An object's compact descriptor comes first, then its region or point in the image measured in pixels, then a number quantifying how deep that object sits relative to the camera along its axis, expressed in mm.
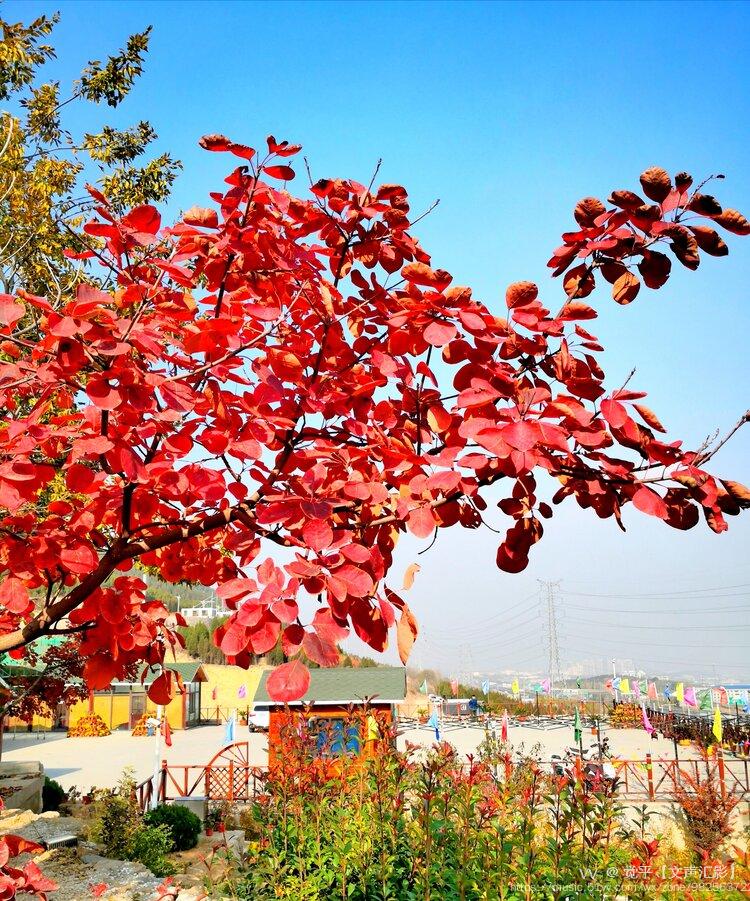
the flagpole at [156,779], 10466
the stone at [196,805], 10219
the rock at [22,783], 9555
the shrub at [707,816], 7797
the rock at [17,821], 8384
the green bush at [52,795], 10977
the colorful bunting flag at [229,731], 13252
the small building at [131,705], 29062
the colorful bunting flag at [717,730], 16016
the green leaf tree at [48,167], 6602
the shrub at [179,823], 8727
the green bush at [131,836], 7816
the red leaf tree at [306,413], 1248
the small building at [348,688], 16844
